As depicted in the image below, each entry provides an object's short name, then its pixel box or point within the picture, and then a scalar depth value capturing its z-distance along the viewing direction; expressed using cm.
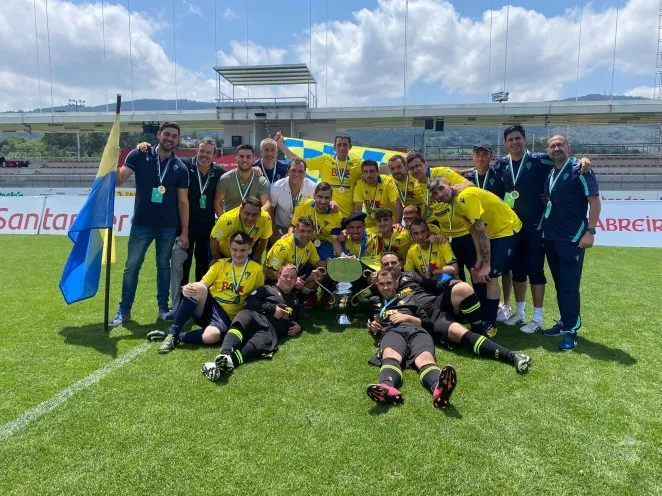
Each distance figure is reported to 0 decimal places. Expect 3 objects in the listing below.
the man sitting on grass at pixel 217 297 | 457
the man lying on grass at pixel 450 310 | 426
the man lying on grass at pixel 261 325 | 389
